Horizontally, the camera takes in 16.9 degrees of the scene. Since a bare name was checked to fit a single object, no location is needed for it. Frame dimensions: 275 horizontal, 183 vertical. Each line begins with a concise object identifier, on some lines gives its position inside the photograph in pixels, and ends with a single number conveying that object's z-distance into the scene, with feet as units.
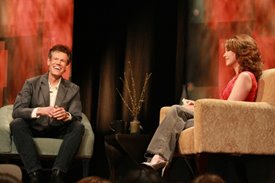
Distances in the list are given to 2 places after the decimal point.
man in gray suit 20.96
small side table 24.01
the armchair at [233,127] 18.80
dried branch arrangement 26.54
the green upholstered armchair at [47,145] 22.46
